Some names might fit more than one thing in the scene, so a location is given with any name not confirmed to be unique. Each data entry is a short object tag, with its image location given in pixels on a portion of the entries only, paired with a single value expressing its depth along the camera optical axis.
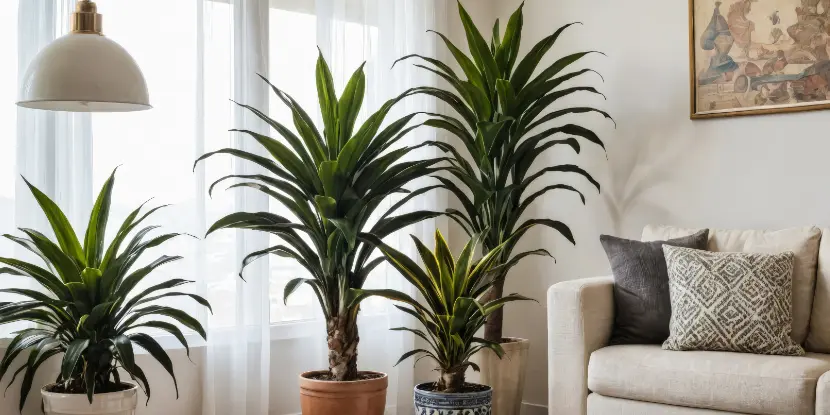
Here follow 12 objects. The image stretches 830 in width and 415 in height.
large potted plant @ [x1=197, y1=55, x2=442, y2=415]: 3.25
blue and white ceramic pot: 3.18
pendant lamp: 2.47
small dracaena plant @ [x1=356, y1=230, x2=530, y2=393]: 3.27
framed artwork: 3.65
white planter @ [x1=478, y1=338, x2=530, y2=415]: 3.87
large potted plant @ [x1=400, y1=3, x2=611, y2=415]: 3.86
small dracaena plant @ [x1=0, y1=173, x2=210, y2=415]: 2.79
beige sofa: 2.91
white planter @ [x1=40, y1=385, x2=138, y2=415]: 2.78
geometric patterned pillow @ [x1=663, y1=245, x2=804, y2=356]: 3.19
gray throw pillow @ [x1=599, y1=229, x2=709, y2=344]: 3.49
